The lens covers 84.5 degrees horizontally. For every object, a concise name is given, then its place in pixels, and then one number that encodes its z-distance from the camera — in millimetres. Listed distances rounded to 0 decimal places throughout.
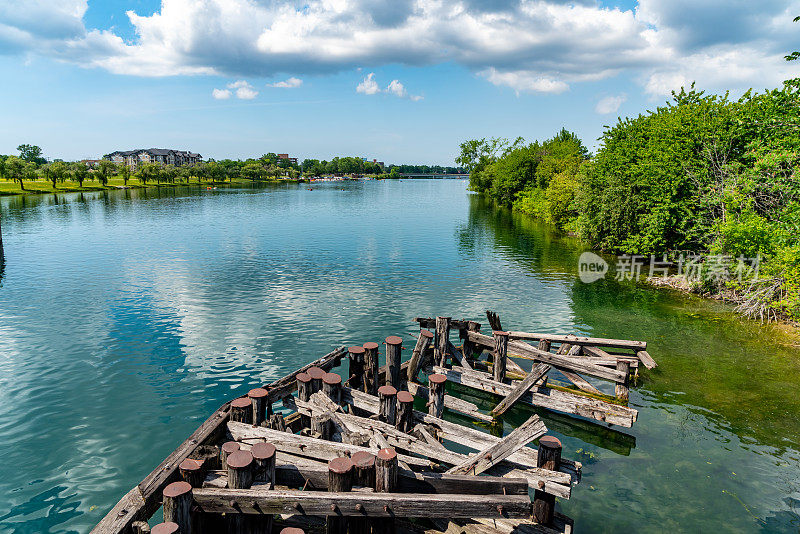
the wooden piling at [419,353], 15422
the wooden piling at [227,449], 8633
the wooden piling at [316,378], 12202
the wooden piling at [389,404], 10891
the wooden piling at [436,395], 12211
